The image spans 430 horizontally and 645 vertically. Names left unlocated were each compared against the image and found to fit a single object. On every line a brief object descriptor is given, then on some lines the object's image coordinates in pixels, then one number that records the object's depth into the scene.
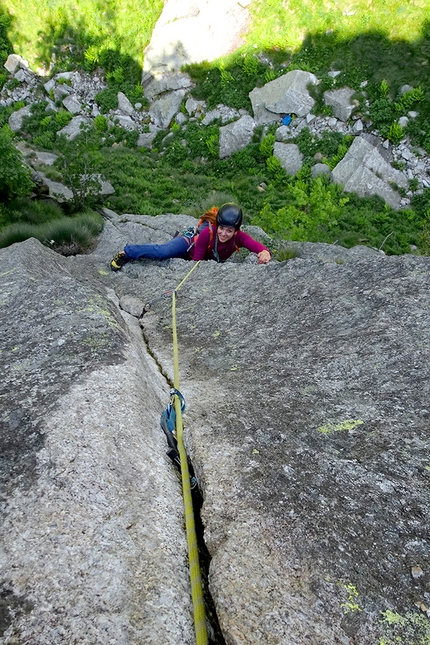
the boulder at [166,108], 29.08
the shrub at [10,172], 12.05
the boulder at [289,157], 24.12
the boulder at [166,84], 29.38
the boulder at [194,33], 28.81
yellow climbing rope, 1.77
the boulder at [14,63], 32.19
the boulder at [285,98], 25.22
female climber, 7.38
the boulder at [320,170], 23.27
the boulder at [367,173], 22.44
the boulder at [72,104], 29.94
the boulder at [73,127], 27.42
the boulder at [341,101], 24.55
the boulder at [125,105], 30.05
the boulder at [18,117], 28.90
